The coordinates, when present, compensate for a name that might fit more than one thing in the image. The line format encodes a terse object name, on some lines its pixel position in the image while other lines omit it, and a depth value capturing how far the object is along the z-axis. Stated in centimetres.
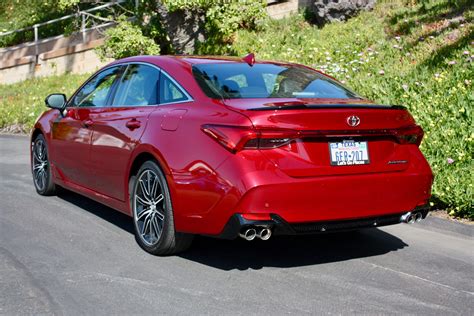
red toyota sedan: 483
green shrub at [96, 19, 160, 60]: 1772
